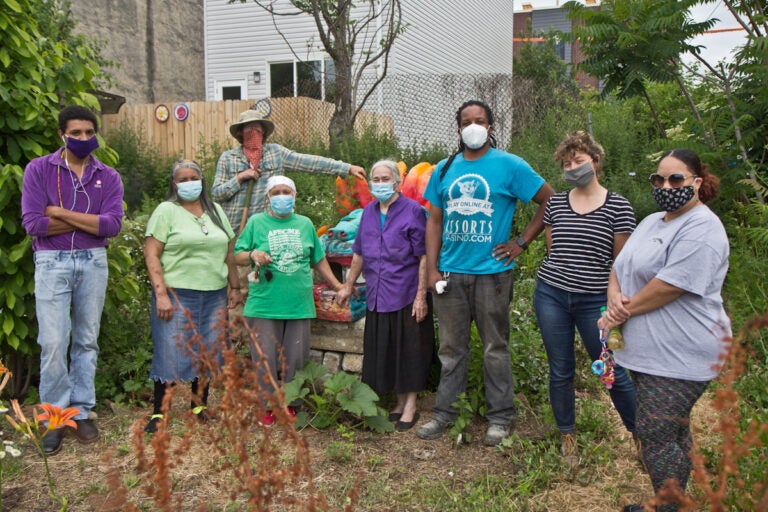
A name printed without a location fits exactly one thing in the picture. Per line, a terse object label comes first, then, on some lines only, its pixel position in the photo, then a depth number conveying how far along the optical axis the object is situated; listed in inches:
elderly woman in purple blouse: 176.4
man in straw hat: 201.0
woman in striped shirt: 141.7
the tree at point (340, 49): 417.1
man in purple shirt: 161.3
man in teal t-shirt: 161.0
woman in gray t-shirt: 110.8
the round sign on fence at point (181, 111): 533.0
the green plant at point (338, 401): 172.1
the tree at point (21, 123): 173.6
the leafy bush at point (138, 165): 478.9
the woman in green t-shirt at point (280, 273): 179.8
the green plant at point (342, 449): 160.4
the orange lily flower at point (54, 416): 106.6
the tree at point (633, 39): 253.9
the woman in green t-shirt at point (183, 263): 172.7
